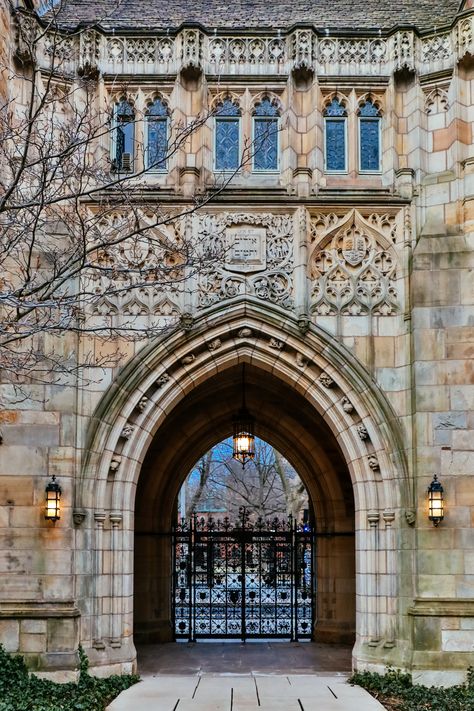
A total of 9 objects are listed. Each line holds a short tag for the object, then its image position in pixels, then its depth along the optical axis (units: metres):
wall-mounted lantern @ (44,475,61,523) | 11.06
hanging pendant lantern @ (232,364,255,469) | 14.95
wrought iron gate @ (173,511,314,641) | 16.09
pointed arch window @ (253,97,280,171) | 12.37
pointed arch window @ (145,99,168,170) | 12.29
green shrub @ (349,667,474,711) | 9.95
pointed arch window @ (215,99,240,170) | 12.43
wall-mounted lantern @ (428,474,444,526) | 11.02
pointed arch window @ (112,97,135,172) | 12.21
